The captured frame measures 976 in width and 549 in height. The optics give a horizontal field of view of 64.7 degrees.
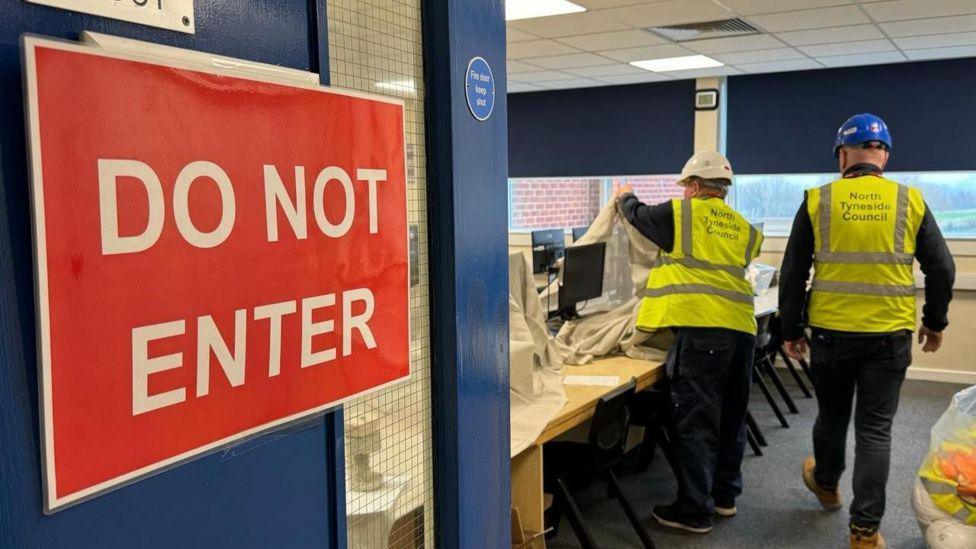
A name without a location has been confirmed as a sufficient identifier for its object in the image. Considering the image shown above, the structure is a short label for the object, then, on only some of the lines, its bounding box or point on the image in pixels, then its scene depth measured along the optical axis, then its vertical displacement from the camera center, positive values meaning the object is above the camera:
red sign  0.73 -0.04
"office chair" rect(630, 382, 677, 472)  3.37 -0.89
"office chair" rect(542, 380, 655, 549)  2.71 -0.89
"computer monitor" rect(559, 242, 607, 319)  3.72 -0.31
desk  2.44 -0.78
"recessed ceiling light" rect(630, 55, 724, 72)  6.10 +1.20
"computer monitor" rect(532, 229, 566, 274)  6.17 -0.29
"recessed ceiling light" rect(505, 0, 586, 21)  4.36 +1.18
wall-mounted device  7.04 +1.01
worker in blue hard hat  2.89 -0.30
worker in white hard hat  3.11 -0.41
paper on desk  2.96 -0.66
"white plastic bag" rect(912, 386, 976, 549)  2.64 -0.96
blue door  0.71 -0.28
